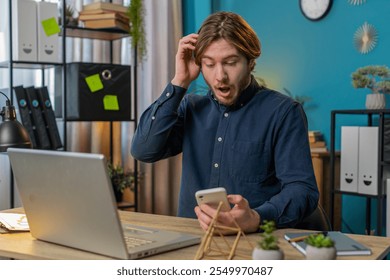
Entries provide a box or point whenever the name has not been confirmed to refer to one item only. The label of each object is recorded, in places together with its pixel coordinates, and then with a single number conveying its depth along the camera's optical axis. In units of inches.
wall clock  153.2
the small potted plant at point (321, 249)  41.2
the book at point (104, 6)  145.3
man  68.8
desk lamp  63.6
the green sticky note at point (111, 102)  148.6
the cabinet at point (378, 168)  131.3
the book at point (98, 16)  146.3
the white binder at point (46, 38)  134.9
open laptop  44.4
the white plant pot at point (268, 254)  39.6
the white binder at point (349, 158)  138.1
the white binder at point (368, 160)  134.3
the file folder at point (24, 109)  131.2
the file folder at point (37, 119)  133.7
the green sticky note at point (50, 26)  135.8
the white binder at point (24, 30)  131.2
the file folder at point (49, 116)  135.6
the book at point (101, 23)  146.9
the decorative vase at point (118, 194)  156.1
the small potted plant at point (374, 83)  136.3
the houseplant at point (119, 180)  155.5
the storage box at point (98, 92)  142.6
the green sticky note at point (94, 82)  143.9
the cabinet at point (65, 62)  132.3
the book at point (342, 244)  49.1
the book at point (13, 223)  60.2
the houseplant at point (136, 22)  153.4
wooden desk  49.2
